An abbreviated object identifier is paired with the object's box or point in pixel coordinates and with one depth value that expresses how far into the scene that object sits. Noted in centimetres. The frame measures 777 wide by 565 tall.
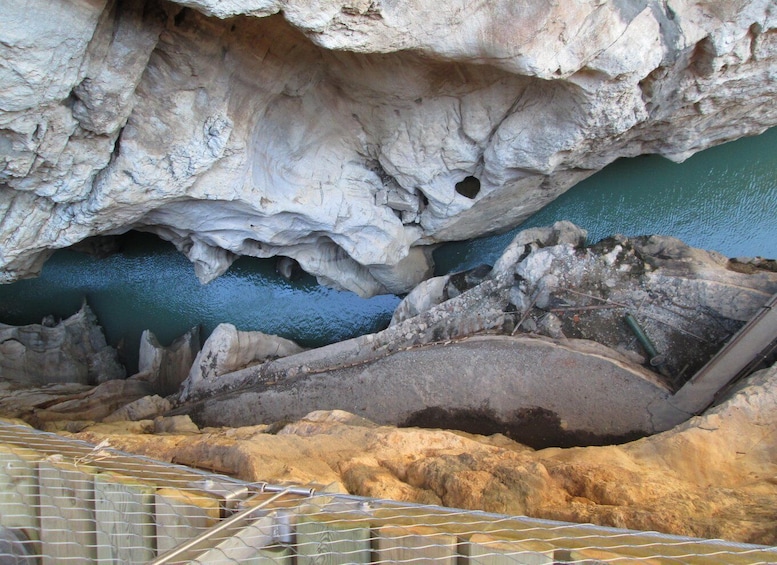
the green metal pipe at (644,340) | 373
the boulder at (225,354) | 566
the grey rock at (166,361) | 655
